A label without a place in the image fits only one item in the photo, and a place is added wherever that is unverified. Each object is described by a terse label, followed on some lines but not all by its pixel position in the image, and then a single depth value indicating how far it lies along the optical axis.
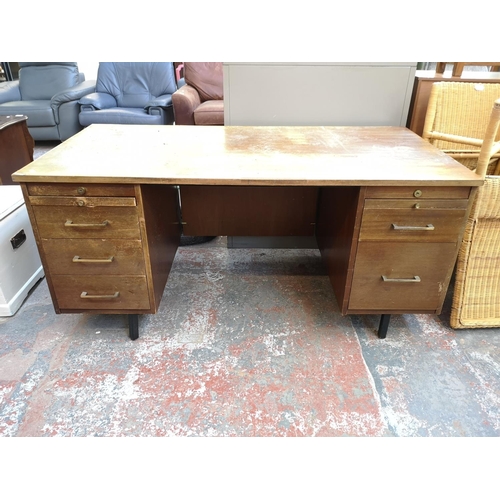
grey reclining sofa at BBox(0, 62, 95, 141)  3.48
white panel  1.65
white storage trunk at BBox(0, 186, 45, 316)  1.50
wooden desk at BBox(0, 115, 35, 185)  2.09
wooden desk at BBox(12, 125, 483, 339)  1.11
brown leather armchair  3.00
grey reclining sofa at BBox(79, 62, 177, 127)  3.67
